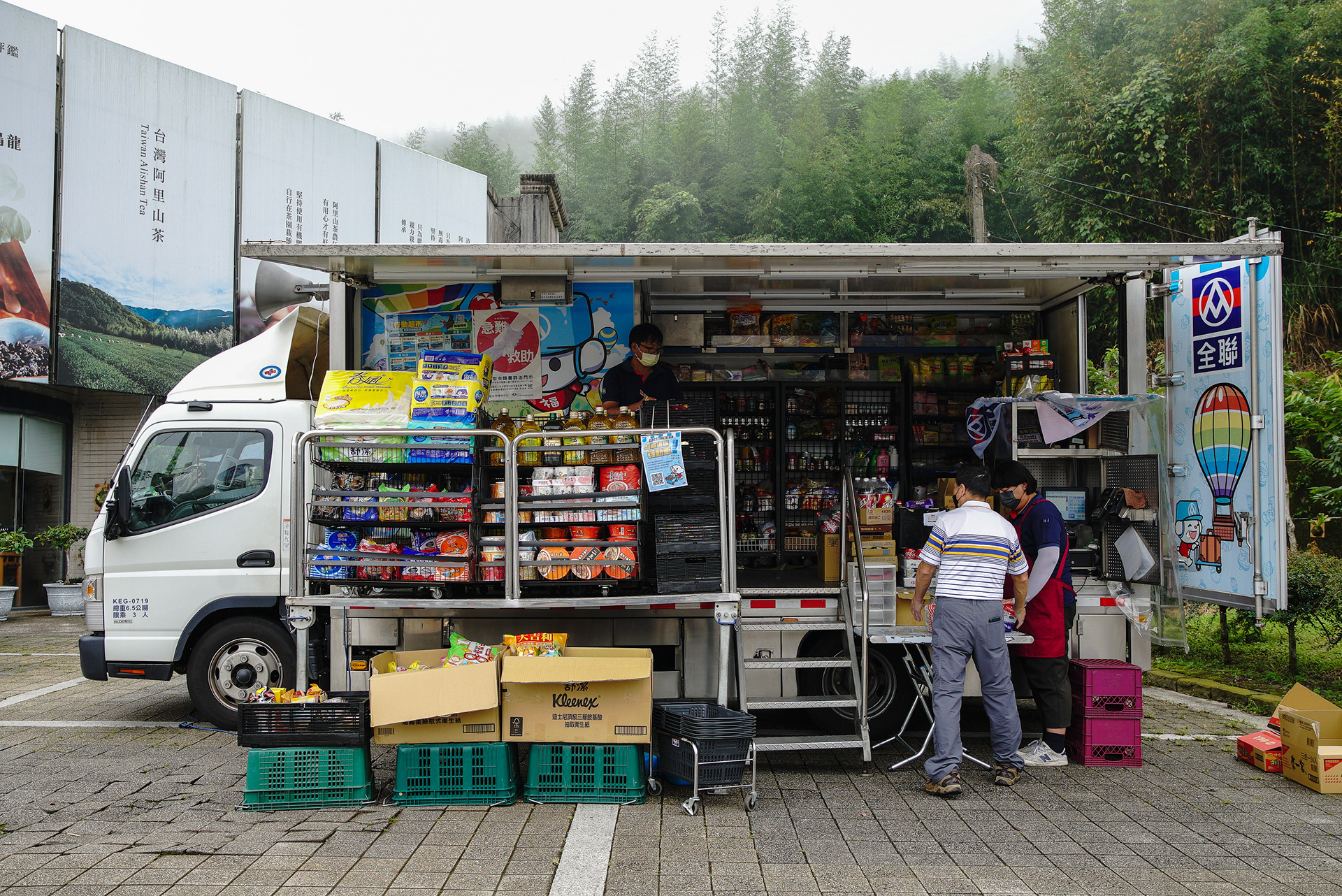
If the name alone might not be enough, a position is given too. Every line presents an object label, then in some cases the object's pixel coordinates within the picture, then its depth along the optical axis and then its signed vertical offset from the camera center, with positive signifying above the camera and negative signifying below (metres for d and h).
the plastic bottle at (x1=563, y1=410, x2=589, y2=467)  5.31 +0.14
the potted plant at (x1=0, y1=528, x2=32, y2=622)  12.23 -0.93
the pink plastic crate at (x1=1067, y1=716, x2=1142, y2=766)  5.69 -1.70
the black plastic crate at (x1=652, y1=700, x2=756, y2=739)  4.89 -1.36
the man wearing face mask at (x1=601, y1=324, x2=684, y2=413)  6.21 +0.72
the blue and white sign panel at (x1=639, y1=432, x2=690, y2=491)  5.19 +0.10
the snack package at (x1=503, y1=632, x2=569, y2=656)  5.11 -0.96
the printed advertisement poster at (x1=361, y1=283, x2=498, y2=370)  6.52 +1.16
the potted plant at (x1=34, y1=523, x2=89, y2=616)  12.90 -1.69
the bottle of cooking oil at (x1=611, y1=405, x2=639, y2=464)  5.34 +0.15
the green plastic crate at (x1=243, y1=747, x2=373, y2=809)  4.87 -1.65
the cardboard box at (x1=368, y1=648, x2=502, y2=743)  4.80 -1.23
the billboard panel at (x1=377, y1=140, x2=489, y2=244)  16.50 +5.41
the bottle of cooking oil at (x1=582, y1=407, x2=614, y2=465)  5.34 +0.14
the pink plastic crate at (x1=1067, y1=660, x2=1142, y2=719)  5.68 -1.37
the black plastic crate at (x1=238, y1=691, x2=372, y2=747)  4.88 -1.36
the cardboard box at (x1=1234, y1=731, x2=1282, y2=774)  5.53 -1.73
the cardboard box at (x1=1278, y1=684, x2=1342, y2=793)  5.13 -1.58
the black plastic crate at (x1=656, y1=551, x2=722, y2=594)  5.21 -0.56
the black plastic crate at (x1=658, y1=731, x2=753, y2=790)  4.87 -1.56
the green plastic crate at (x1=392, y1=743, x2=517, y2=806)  4.93 -1.66
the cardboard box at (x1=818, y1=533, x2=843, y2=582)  6.95 -0.63
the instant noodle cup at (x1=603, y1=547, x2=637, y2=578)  5.12 -0.50
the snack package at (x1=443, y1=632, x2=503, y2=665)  5.09 -1.01
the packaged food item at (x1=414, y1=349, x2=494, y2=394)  5.51 +0.71
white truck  5.57 -0.27
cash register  6.40 -0.38
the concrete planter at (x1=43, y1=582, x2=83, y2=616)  13.27 -1.80
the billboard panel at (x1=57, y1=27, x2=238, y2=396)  12.80 +3.95
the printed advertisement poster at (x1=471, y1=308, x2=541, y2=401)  6.63 +0.95
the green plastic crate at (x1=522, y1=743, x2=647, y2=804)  4.94 -1.65
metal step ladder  5.38 -1.25
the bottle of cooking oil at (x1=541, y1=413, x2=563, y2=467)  5.30 +0.21
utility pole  15.99 +5.46
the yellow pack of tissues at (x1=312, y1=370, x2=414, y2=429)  5.35 +0.47
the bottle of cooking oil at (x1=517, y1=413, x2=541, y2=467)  5.32 +0.13
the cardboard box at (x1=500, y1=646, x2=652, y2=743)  4.87 -1.24
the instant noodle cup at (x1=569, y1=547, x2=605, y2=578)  5.14 -0.53
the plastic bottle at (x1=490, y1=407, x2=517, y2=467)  5.44 +0.33
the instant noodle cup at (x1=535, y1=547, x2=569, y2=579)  5.16 -0.53
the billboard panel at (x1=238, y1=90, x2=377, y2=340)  14.63 +5.13
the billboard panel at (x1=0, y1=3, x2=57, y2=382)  12.06 +4.04
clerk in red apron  5.66 -0.97
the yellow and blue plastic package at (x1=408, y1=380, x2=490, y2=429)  5.36 +0.45
